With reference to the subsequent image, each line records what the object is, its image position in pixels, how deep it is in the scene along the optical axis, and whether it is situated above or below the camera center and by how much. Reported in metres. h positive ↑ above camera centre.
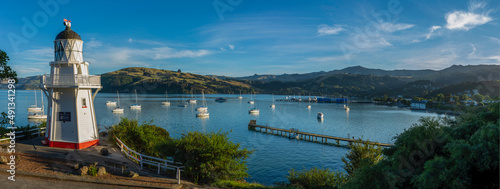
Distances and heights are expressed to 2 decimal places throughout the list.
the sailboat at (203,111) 86.51 -6.10
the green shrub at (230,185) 13.77 -4.93
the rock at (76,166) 14.45 -3.99
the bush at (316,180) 18.06 -6.32
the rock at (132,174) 13.63 -4.21
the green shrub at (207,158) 14.54 -3.68
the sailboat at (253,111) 101.31 -6.53
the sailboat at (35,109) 90.38 -4.66
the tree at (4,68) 18.92 +2.08
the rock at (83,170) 13.55 -4.00
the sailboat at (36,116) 75.34 -5.97
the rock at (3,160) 14.70 -3.68
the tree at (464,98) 108.19 -1.98
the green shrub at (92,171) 13.57 -4.03
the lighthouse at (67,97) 19.62 -0.10
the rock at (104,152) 18.11 -4.01
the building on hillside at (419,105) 124.12 -5.56
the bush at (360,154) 21.52 -5.12
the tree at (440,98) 124.64 -2.21
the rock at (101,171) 13.65 -4.06
